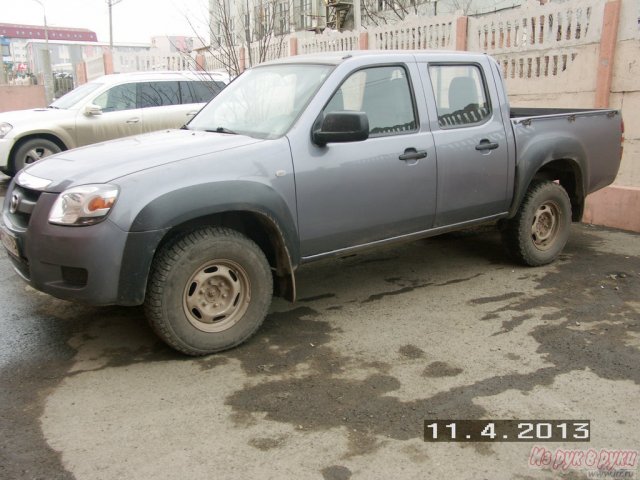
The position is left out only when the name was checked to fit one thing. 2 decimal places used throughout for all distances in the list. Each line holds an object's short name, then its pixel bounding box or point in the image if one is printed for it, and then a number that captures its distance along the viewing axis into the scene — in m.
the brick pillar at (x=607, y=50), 6.76
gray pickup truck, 3.37
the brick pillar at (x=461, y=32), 8.24
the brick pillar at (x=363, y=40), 9.77
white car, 9.49
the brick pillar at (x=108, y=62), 18.23
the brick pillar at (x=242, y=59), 12.63
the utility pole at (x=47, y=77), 21.88
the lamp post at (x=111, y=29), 32.47
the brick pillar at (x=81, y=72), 20.31
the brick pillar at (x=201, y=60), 14.90
